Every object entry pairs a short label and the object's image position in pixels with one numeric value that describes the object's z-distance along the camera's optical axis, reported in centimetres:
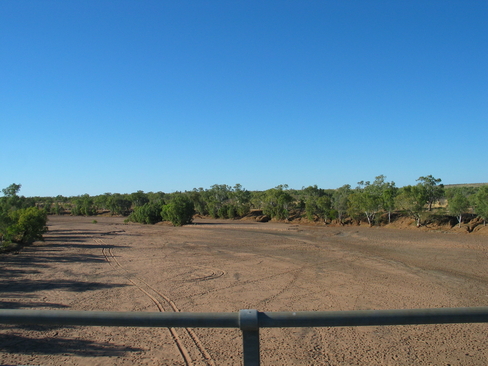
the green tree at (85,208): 10781
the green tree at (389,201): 5366
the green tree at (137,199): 10775
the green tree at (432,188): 5834
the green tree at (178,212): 6262
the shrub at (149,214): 7006
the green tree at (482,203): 4143
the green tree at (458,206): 4491
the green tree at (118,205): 10406
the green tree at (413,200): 4825
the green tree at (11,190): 7710
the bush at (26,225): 3088
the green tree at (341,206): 5925
